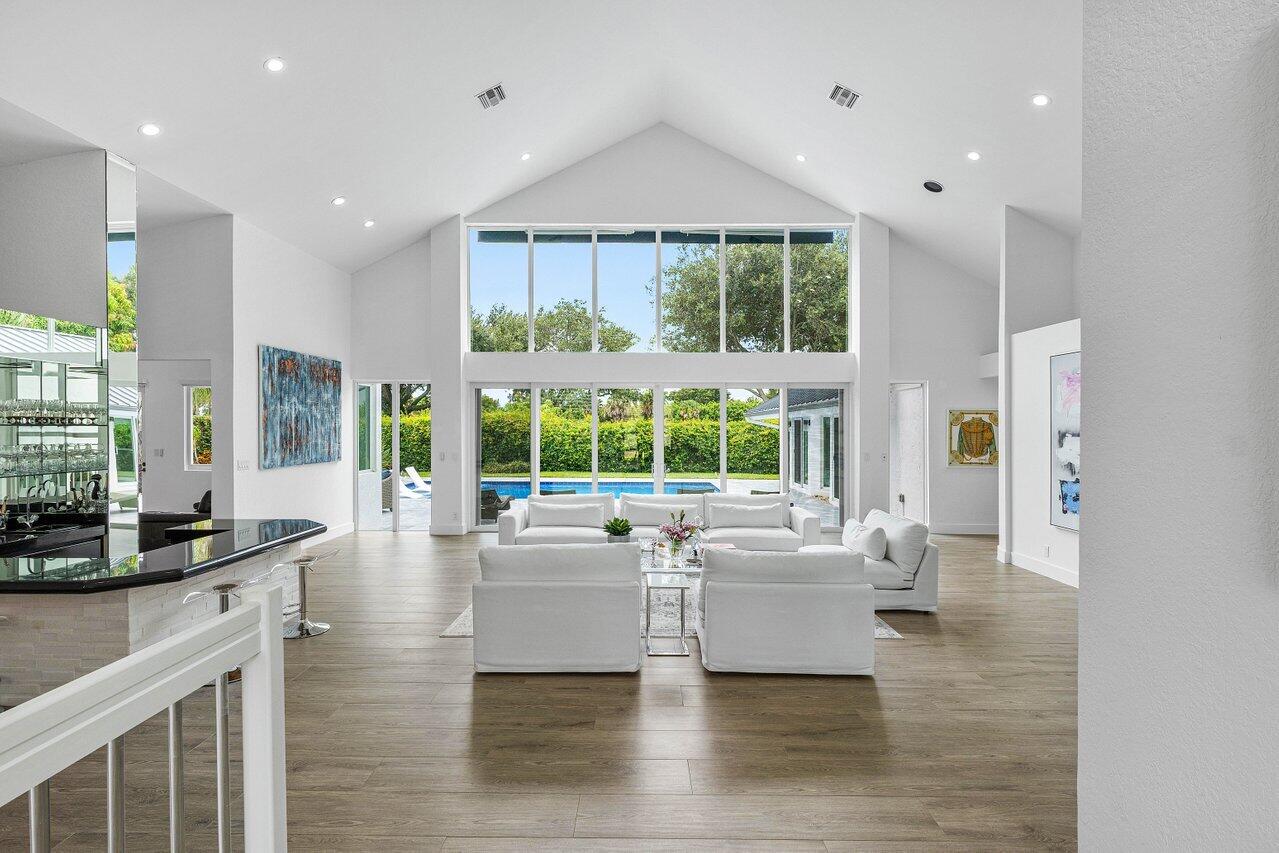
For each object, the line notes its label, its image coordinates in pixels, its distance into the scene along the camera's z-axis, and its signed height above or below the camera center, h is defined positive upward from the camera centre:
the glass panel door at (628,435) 10.35 +0.04
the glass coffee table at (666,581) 4.87 -1.05
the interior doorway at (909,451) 10.31 -0.22
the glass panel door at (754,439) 10.33 -0.03
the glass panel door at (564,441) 10.38 -0.04
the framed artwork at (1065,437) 6.89 -0.02
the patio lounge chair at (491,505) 10.26 -0.94
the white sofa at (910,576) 5.80 -1.13
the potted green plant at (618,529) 6.34 -0.80
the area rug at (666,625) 5.24 -1.42
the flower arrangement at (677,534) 5.99 -0.80
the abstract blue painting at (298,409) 8.03 +0.38
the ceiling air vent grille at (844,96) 7.12 +3.39
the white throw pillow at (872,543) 5.97 -0.90
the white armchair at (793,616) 4.30 -1.07
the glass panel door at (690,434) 10.32 +0.05
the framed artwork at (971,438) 10.16 -0.04
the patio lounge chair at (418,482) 10.43 -0.62
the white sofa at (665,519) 7.17 -0.88
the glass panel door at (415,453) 10.41 -0.20
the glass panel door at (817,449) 10.18 -0.18
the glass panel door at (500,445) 10.29 -0.09
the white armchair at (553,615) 4.32 -1.06
